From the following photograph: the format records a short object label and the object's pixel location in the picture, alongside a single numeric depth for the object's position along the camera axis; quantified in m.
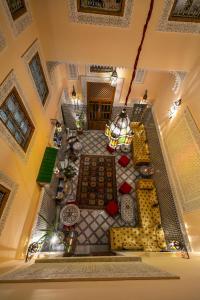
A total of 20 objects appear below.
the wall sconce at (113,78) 3.38
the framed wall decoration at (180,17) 2.51
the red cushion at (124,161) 5.06
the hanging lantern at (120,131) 2.13
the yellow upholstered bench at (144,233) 3.46
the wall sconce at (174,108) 3.57
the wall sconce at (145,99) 4.90
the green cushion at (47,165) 3.05
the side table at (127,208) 4.04
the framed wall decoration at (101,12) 2.53
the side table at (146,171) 4.61
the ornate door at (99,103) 4.98
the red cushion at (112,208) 4.11
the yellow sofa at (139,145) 4.83
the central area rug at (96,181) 4.44
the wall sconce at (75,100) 4.87
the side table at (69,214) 3.67
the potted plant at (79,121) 5.51
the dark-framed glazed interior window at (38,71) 2.54
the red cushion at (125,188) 4.43
